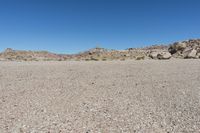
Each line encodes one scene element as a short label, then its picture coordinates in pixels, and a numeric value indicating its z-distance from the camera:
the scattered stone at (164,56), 28.73
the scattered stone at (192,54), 28.98
